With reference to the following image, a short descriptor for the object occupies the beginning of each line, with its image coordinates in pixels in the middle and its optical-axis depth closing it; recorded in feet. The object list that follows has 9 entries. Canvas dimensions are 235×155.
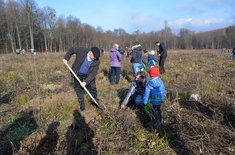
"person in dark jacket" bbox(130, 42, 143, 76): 18.18
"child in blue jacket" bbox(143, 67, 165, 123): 10.48
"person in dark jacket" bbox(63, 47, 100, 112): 11.91
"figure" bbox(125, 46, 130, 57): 44.98
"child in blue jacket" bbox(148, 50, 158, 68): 20.12
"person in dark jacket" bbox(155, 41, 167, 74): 23.49
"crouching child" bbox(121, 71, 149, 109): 12.64
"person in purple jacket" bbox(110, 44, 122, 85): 18.68
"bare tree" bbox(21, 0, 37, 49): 92.35
